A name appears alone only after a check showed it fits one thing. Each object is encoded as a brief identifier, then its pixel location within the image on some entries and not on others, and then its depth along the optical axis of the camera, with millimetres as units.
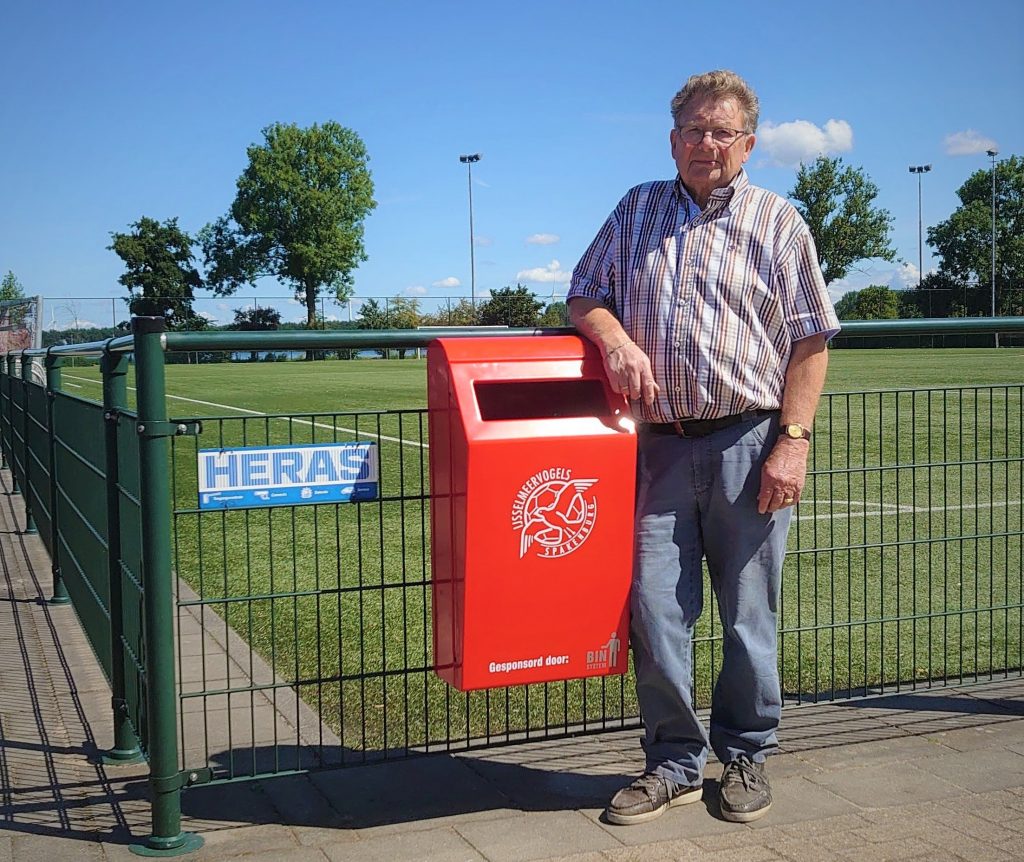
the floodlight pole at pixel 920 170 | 90438
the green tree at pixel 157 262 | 88188
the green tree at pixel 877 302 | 65188
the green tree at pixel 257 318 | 66631
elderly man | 3371
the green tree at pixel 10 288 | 98750
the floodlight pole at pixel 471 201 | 77625
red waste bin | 3143
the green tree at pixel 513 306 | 50719
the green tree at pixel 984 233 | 89625
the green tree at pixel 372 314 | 63969
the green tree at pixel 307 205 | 86500
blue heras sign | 3312
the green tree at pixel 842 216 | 90562
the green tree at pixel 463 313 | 57369
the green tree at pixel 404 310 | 59938
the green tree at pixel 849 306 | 68312
